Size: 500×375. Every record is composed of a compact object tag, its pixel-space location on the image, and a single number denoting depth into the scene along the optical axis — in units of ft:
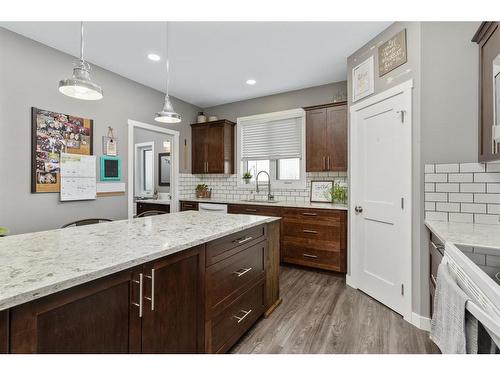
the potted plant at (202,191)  15.79
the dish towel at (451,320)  2.96
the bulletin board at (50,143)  8.46
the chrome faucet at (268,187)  13.65
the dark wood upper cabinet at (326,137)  10.91
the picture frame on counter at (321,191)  12.10
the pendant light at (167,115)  7.45
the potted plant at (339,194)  11.64
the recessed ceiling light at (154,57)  9.53
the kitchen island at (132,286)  2.57
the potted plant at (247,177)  14.49
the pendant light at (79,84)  4.63
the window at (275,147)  13.30
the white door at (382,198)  7.11
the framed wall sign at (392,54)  7.16
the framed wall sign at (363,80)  8.38
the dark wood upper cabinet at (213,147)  14.70
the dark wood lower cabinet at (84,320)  2.43
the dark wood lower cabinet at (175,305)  3.70
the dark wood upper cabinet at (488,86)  4.99
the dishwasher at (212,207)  13.22
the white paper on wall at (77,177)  9.26
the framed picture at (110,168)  10.57
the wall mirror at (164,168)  17.88
